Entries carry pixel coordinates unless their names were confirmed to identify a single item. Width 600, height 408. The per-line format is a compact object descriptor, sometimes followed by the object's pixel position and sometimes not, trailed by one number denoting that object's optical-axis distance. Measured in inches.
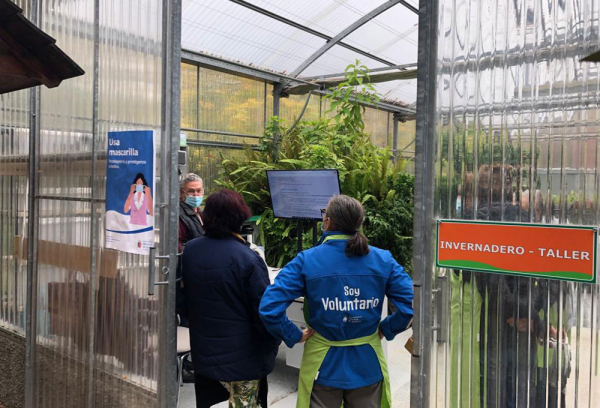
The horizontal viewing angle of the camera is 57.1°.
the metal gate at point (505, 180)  74.9
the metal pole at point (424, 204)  86.6
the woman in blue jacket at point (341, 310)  112.0
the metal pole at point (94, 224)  144.5
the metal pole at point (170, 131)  122.1
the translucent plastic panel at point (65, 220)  149.5
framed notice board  73.0
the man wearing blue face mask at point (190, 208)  179.5
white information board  228.4
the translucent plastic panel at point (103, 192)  126.1
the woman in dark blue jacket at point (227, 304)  123.0
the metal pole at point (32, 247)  171.6
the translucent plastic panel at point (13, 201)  180.9
